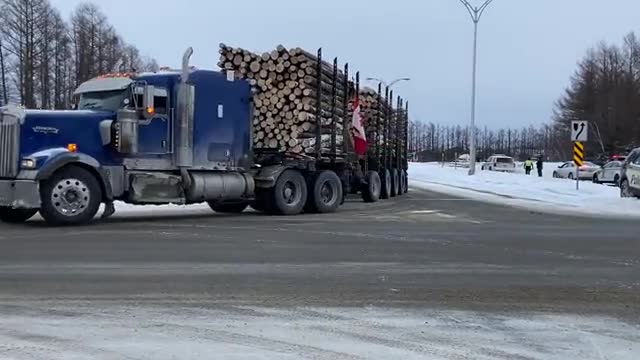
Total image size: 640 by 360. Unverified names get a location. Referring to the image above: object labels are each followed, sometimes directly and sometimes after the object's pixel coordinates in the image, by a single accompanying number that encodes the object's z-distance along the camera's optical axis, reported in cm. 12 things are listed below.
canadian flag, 2162
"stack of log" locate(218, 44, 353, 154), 1883
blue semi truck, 1401
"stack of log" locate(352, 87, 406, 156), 2473
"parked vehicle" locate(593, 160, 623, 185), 4586
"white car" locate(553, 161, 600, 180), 5334
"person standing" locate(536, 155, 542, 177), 5867
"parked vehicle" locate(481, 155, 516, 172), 6800
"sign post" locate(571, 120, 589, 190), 2889
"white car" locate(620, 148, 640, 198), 2530
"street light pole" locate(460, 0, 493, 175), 4562
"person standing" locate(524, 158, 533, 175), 6591
